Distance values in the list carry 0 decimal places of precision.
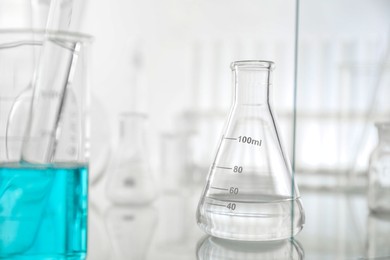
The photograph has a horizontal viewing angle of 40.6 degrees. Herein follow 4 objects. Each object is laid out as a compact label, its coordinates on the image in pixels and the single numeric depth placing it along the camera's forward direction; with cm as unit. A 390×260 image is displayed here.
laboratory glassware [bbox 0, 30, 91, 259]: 51
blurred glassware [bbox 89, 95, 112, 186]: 115
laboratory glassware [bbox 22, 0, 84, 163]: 53
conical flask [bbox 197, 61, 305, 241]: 62
